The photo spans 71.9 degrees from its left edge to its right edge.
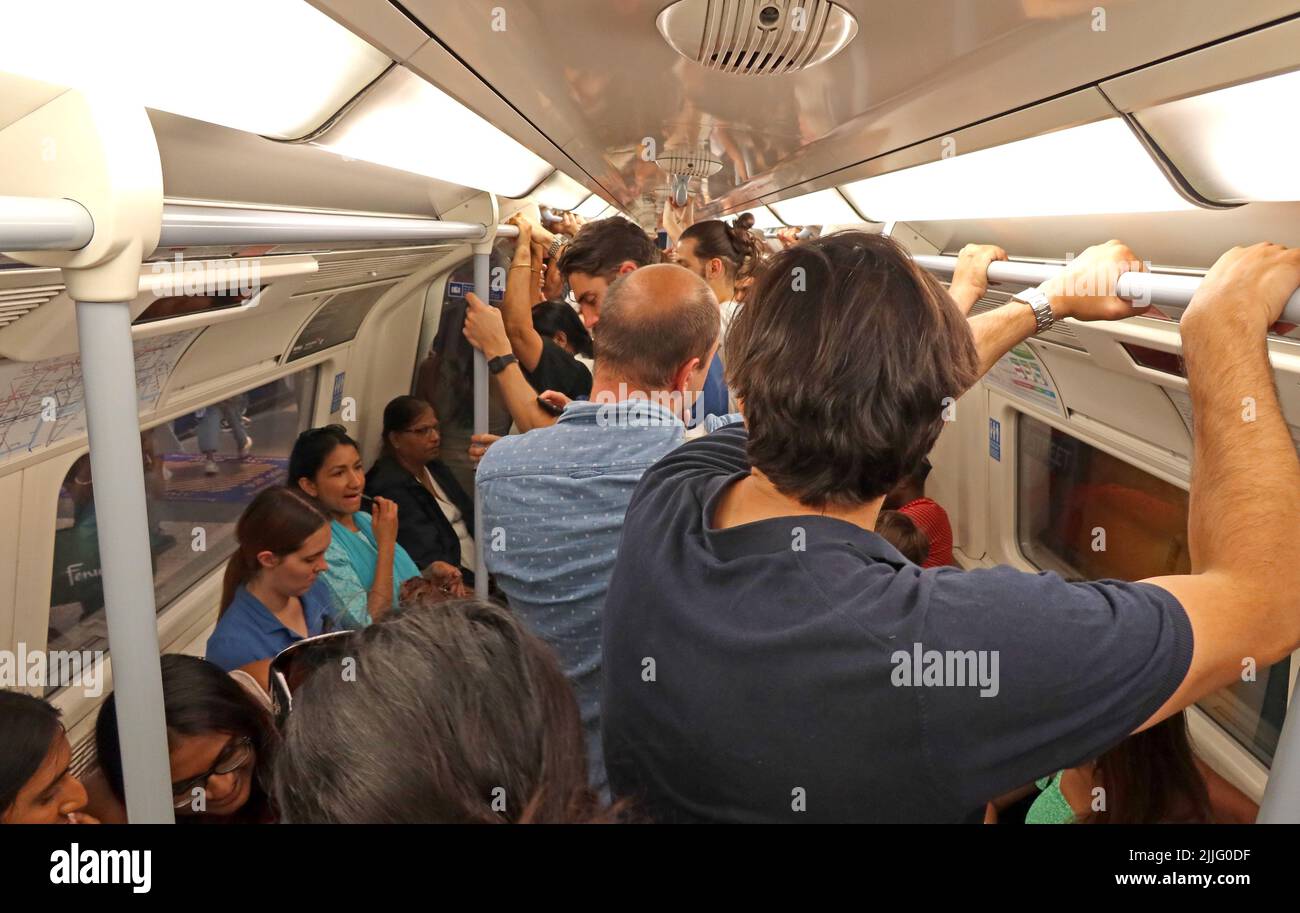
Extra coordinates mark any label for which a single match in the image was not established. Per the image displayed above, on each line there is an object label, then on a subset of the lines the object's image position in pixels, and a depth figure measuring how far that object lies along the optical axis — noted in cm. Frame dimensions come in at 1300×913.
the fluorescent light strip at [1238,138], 146
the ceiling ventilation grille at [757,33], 160
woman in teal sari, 349
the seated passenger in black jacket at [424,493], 422
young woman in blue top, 287
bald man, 193
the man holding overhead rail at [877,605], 101
